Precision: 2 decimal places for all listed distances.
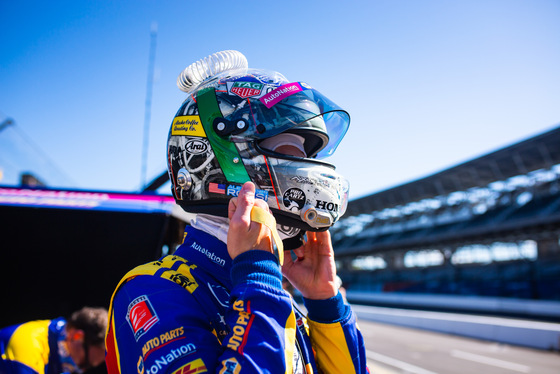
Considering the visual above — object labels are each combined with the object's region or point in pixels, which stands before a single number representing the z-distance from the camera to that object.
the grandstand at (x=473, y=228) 20.64
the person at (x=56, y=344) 2.64
